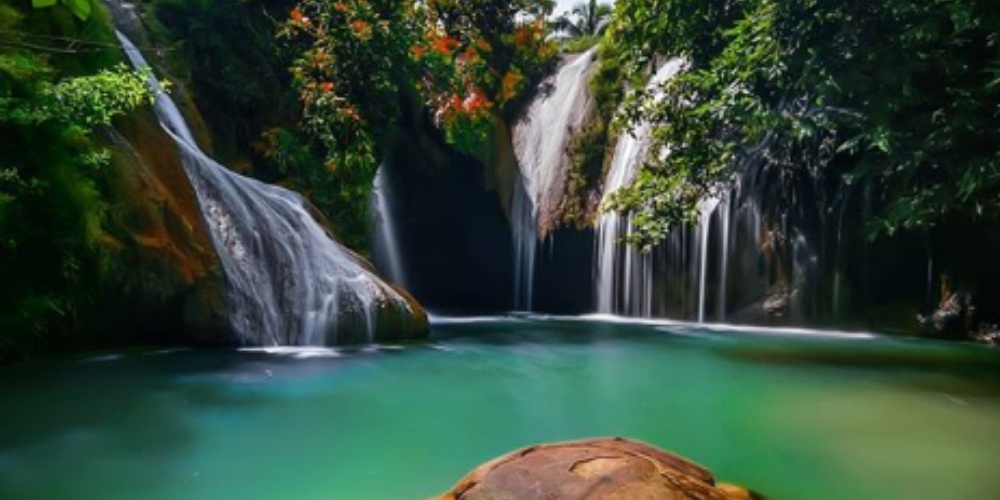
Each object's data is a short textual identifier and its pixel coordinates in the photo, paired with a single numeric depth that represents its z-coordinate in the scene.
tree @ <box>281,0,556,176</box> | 11.76
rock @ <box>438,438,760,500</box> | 2.53
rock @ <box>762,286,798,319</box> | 12.58
